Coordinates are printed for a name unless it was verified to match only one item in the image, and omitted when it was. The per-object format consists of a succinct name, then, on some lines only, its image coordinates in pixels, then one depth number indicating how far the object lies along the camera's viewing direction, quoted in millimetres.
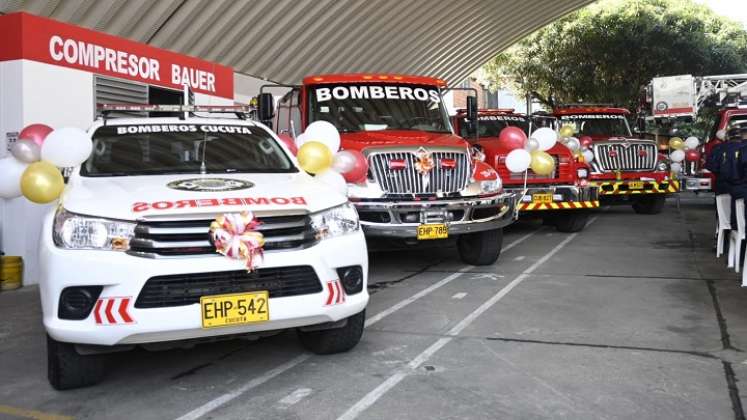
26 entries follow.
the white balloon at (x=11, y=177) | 5758
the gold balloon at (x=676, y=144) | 16531
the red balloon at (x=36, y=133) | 6090
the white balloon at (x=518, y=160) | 9219
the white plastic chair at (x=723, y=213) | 8203
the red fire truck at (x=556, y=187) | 10969
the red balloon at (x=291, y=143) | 7582
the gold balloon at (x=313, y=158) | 6227
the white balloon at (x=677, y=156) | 15289
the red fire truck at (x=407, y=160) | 7594
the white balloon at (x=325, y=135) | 6961
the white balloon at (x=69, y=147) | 5180
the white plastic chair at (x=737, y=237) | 7324
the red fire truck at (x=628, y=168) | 13906
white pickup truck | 3910
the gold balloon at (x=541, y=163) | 9616
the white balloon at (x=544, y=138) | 9906
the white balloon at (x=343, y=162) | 7066
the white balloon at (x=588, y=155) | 13590
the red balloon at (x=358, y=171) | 7312
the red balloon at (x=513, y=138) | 9586
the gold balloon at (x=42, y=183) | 5199
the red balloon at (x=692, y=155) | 16281
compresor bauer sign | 7871
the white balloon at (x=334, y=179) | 6363
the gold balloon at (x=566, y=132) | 12680
